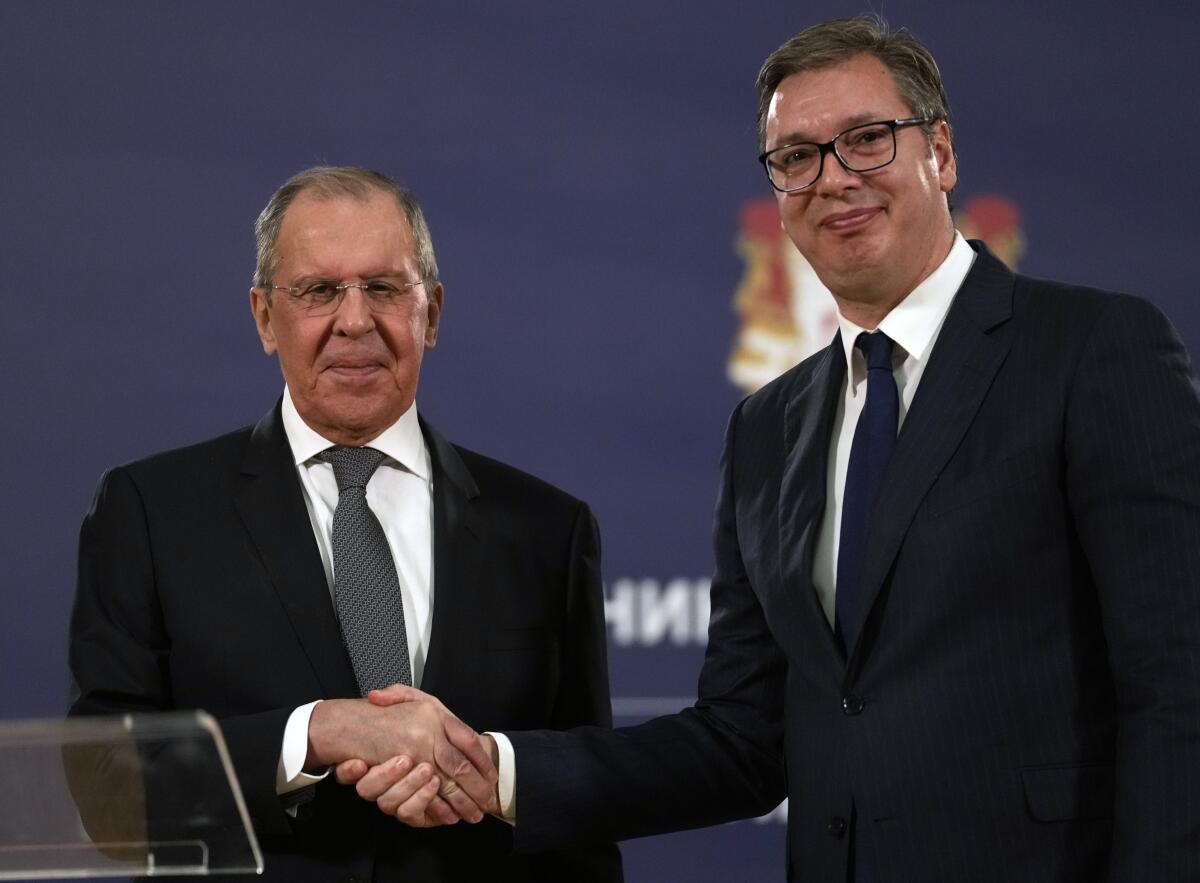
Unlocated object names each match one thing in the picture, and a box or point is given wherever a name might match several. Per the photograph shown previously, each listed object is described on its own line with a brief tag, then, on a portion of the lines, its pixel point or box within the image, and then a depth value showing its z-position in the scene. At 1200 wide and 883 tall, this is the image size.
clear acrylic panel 3.44
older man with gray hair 3.99
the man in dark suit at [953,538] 3.75
